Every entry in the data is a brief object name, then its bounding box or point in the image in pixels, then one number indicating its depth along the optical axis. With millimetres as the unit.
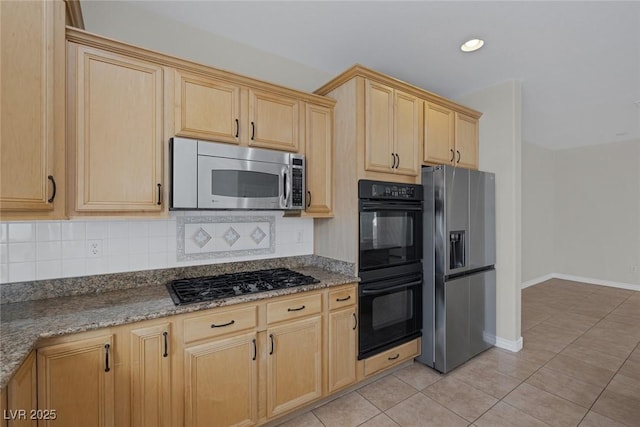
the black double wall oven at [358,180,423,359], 2219
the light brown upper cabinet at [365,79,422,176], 2266
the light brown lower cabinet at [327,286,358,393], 2057
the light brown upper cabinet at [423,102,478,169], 2674
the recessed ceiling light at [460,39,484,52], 2287
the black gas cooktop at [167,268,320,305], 1668
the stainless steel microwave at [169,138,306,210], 1737
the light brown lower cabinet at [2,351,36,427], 1046
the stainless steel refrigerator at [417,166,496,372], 2469
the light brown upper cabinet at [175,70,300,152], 1811
